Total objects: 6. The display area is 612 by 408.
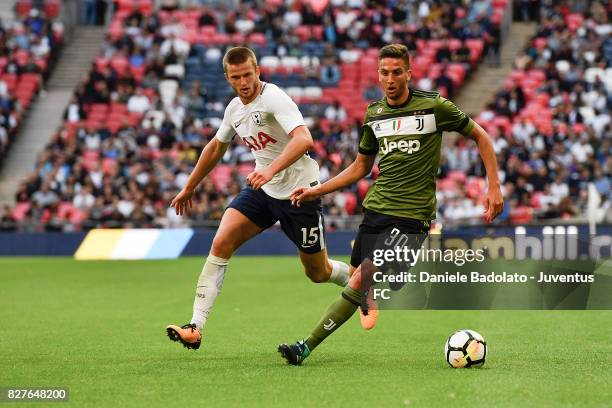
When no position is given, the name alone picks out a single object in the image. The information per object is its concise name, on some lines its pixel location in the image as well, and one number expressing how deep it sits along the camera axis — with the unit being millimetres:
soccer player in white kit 19250
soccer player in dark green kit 18172
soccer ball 17625
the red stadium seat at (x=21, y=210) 58625
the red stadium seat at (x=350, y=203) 55562
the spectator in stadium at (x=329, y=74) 65437
